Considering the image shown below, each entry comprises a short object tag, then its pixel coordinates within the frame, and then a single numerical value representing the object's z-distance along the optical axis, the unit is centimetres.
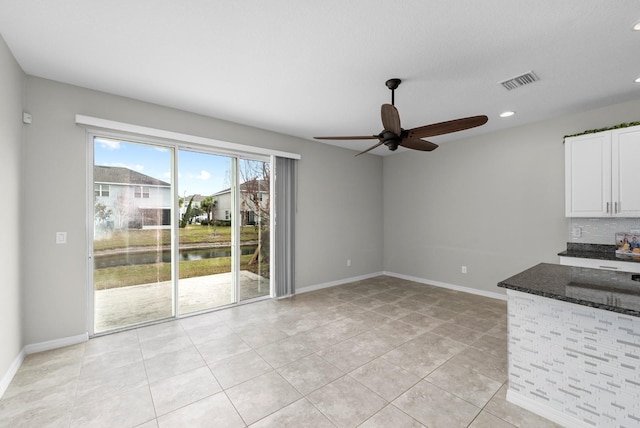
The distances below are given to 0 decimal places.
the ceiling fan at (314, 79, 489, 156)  226
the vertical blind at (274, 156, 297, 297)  442
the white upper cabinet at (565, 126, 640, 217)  296
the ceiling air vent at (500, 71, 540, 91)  259
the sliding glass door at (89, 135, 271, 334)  311
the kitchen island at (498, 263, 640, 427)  153
